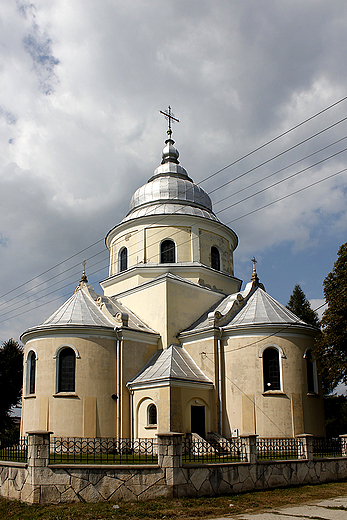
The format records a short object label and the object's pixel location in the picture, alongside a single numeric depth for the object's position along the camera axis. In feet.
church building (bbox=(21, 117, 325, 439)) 62.13
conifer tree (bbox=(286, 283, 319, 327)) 116.78
